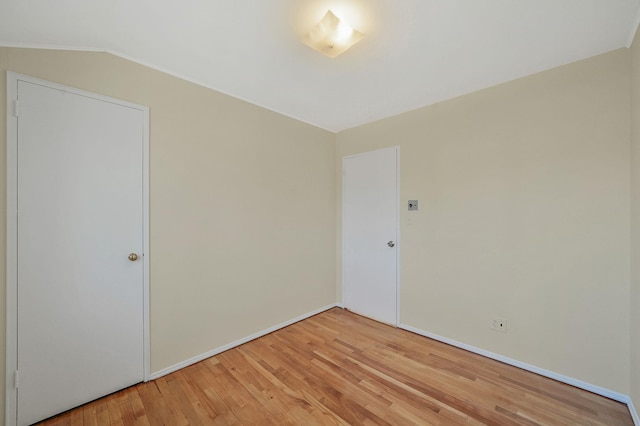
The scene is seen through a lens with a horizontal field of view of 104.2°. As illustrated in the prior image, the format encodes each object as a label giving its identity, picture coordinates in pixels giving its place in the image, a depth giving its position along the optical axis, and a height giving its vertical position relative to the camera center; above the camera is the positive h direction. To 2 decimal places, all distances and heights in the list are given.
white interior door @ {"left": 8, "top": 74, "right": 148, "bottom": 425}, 1.53 -0.23
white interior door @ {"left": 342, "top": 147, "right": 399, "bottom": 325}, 2.97 -0.25
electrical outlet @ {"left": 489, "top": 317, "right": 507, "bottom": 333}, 2.20 -0.99
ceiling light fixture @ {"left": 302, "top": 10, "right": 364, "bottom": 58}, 1.44 +1.09
